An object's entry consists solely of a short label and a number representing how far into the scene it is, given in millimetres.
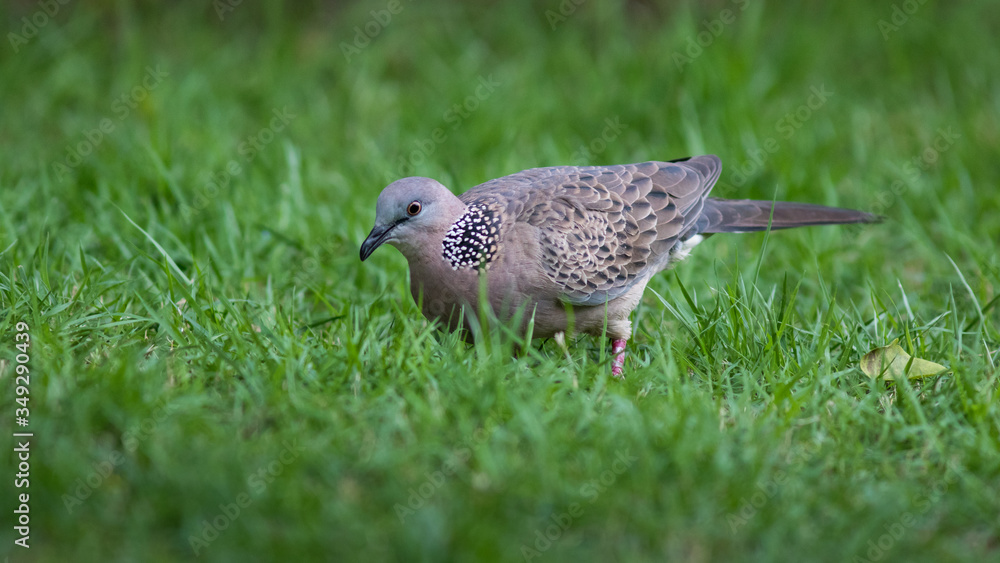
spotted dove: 7187
